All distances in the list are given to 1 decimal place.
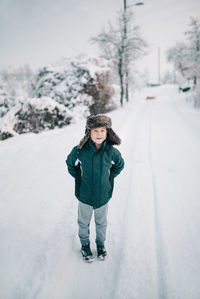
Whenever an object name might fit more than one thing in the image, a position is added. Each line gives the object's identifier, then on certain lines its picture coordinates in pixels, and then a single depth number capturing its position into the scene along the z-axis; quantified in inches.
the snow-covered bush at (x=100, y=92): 410.6
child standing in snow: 70.2
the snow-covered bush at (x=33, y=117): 244.3
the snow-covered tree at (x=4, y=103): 326.3
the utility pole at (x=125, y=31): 590.3
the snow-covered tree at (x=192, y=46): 947.4
